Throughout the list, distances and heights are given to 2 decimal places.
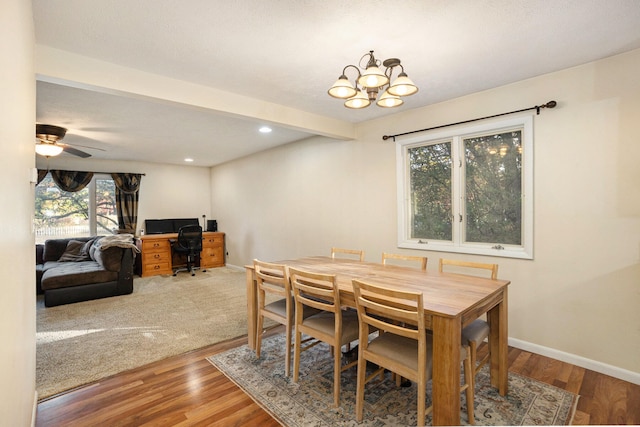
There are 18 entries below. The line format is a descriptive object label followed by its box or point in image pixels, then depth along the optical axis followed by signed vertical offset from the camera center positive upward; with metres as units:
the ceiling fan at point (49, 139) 3.63 +0.90
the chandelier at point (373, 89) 1.82 +0.77
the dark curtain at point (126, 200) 6.20 +0.24
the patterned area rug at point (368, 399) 1.87 -1.28
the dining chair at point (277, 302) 2.37 -0.74
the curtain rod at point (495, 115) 2.55 +0.88
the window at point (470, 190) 2.80 +0.20
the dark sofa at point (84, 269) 4.16 -0.84
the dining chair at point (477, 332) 1.88 -0.79
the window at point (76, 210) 5.61 +0.04
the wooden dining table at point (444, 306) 1.52 -0.55
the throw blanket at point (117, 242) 4.54 -0.46
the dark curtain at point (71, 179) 5.55 +0.60
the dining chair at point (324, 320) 2.01 -0.80
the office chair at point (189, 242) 5.93 -0.62
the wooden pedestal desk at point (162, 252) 5.93 -0.84
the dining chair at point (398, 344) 1.59 -0.81
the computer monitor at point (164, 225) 6.54 -0.29
